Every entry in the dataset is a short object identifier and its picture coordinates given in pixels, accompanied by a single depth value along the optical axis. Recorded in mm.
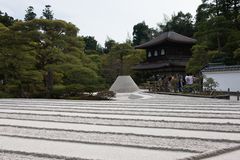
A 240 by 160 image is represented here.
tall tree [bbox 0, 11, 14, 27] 29153
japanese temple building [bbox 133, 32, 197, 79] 32625
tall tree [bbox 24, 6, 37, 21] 50719
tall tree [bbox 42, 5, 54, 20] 46741
